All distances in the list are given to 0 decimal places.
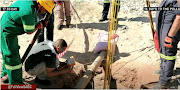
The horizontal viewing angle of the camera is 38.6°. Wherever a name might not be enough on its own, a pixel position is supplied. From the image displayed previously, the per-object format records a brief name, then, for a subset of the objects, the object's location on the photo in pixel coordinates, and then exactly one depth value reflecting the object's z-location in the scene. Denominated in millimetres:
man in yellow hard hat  3617
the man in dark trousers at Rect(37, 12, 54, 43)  5379
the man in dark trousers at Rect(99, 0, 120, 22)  6887
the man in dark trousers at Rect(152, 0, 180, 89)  3744
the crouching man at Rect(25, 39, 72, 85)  4086
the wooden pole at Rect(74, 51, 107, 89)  3946
